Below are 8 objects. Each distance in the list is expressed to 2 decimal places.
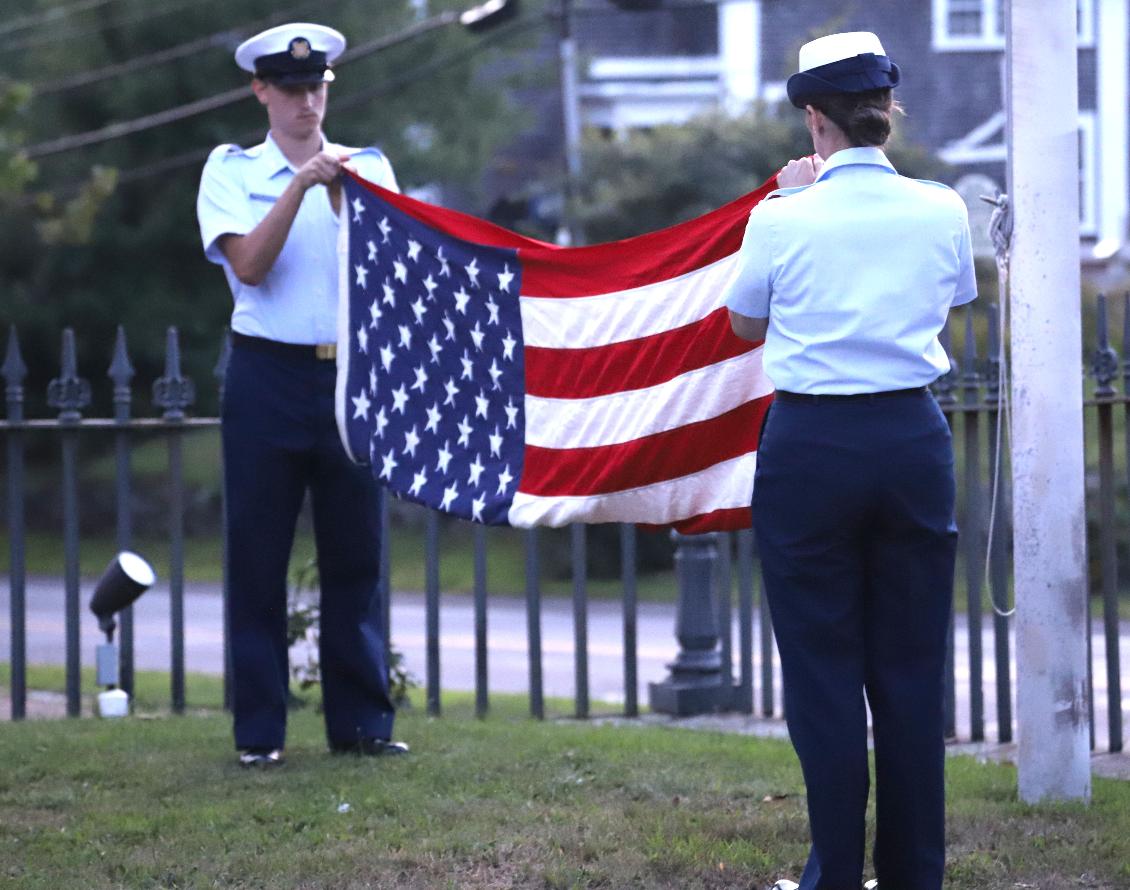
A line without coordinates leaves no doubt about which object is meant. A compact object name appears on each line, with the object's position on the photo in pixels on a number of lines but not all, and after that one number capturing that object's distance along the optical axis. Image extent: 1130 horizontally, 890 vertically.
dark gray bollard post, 14.80
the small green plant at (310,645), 14.45
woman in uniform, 7.53
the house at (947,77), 49.31
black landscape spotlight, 13.84
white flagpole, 10.26
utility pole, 35.72
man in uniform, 11.34
